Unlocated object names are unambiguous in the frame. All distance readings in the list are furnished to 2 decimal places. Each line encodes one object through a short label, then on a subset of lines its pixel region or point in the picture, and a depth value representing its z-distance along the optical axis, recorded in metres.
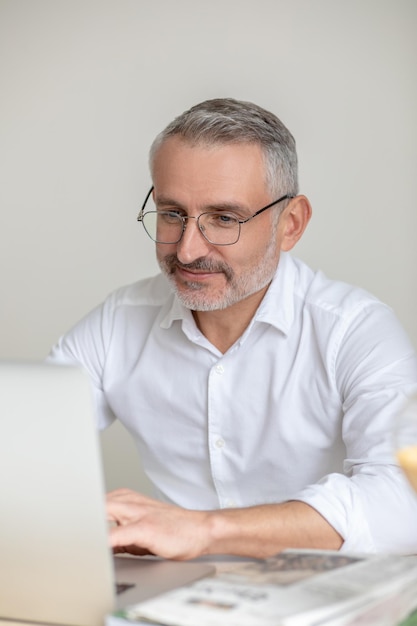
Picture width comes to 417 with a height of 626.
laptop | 1.20
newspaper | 1.05
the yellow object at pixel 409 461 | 1.16
